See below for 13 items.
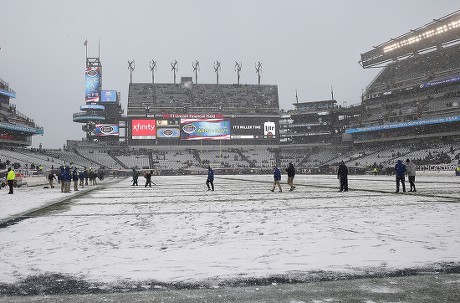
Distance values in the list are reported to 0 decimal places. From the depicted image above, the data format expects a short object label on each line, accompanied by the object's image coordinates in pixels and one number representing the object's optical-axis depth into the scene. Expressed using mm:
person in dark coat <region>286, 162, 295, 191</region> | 18797
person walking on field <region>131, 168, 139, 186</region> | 27678
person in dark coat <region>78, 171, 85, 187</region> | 26641
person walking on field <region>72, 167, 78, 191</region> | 22212
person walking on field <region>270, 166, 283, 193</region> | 17938
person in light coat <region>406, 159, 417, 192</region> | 16377
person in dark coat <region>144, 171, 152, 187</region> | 26309
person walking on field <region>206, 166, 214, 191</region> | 20453
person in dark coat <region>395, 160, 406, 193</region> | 16188
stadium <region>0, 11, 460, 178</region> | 57875
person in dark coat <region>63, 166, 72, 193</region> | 19875
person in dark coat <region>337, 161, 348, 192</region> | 17781
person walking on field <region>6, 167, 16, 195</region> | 19500
